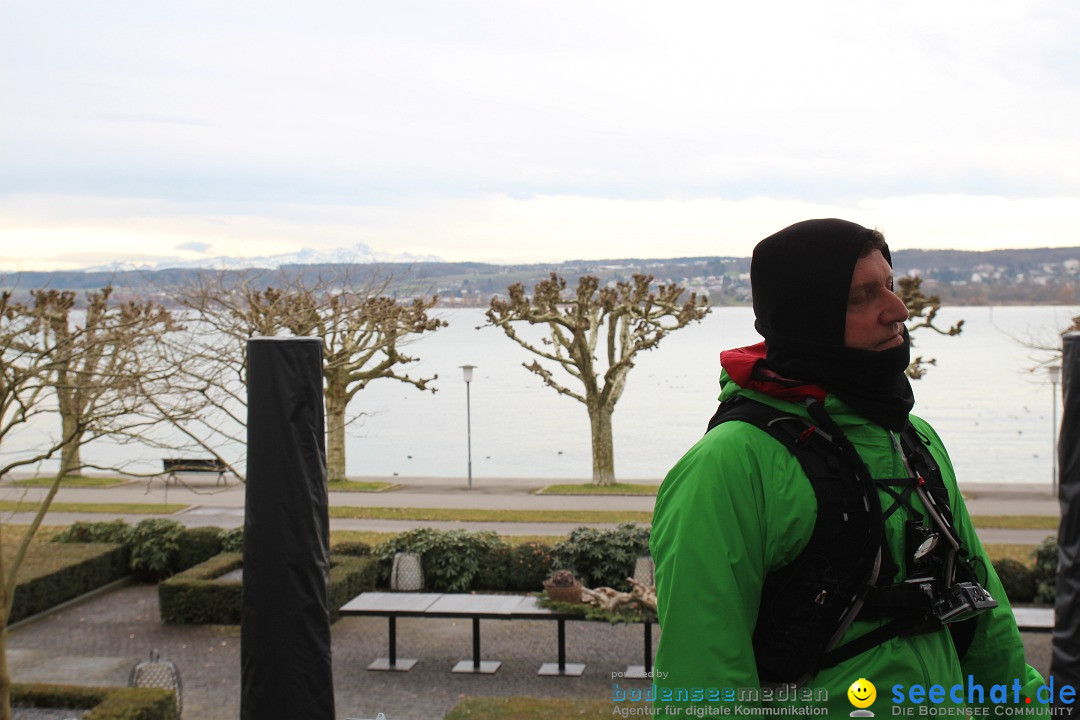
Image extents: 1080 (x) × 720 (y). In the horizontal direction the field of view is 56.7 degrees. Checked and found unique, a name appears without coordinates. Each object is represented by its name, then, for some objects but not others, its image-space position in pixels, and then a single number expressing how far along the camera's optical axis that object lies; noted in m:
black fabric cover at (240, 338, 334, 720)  6.57
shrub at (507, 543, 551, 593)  14.91
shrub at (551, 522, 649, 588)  13.91
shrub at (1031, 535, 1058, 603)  13.97
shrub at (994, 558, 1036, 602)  14.23
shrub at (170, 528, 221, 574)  16.62
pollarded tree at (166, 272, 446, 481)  22.20
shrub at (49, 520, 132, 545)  17.03
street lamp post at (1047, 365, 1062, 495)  29.90
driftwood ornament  11.70
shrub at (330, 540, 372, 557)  16.03
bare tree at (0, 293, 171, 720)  8.96
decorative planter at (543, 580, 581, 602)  12.28
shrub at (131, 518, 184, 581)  16.48
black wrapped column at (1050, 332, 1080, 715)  7.25
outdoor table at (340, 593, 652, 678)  11.65
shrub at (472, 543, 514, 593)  14.99
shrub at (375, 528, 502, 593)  14.83
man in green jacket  2.05
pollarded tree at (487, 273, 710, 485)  30.94
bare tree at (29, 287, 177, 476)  10.56
